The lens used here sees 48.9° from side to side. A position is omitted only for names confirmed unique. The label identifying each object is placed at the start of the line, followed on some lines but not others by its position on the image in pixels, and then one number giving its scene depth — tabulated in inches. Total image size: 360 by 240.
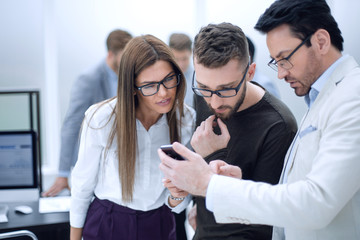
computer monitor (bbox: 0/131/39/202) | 89.6
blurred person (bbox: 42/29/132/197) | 108.7
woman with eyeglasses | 63.1
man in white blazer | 36.1
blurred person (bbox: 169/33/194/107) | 139.2
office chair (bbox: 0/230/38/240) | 74.0
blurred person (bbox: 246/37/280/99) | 129.7
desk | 82.9
